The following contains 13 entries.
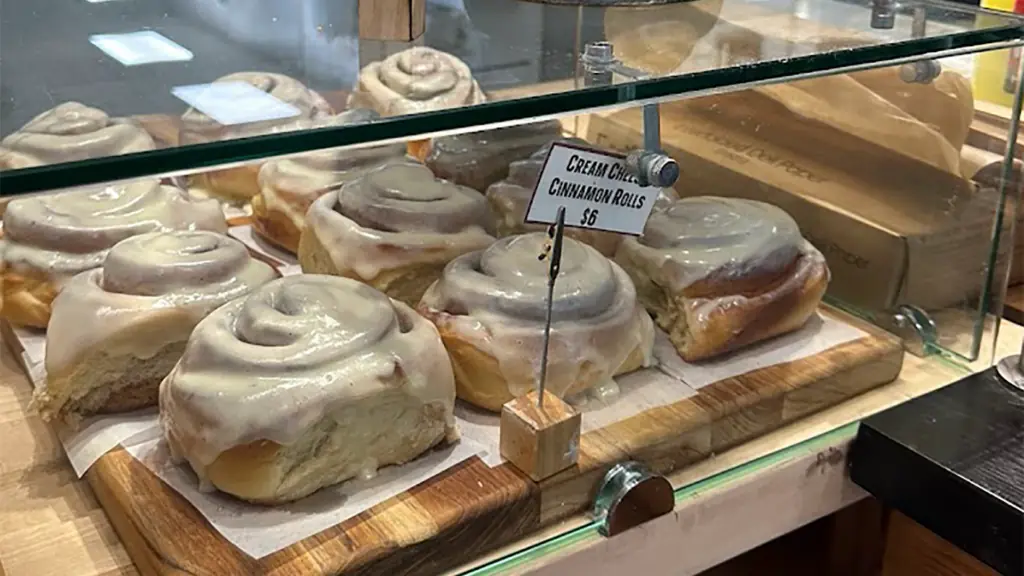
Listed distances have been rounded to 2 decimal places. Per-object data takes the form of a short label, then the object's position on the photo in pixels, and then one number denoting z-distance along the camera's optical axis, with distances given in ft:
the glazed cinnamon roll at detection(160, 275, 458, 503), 2.98
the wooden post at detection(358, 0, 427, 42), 3.28
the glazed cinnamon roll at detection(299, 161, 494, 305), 3.94
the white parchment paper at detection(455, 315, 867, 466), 3.53
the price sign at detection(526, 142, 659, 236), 3.01
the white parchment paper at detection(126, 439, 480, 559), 2.96
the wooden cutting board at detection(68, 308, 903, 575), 2.89
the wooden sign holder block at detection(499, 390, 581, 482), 3.20
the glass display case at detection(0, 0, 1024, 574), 2.87
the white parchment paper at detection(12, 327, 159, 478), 3.33
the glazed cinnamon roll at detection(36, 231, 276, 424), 3.46
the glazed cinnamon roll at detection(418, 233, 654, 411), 3.45
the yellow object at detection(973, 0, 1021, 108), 3.83
